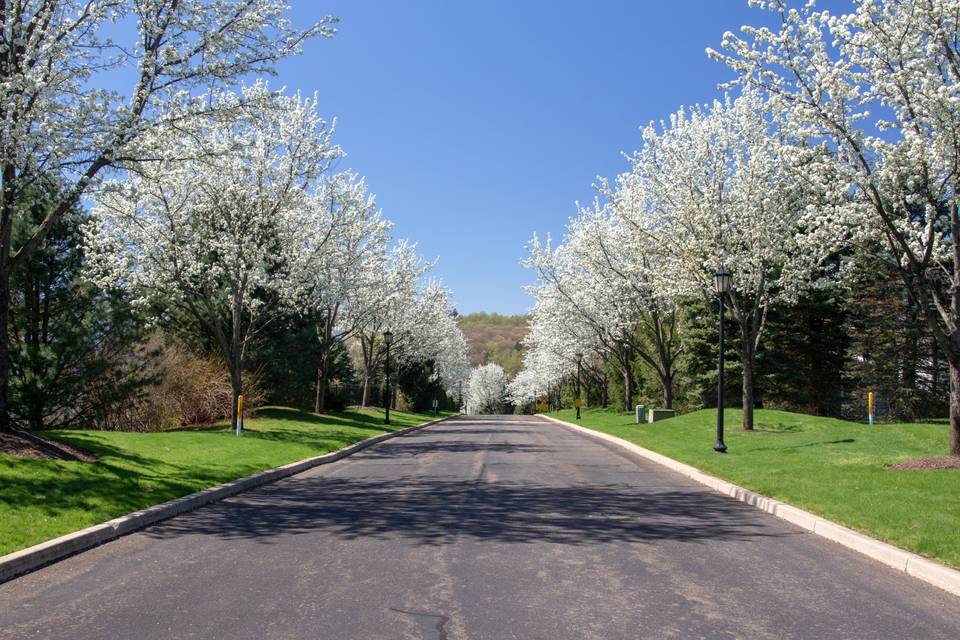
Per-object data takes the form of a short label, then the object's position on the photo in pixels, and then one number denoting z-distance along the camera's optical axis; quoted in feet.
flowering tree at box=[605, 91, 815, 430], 80.07
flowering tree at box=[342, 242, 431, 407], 125.29
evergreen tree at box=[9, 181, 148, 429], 65.57
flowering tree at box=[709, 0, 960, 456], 43.37
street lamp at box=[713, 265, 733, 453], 60.03
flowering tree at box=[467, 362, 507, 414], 382.63
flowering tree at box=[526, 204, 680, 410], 115.34
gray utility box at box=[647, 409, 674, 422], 109.40
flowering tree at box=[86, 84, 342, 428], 74.95
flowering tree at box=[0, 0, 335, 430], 38.24
